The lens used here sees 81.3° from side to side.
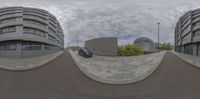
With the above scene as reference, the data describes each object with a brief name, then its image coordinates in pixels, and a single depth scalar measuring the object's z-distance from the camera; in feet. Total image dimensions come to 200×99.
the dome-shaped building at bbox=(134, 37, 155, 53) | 146.92
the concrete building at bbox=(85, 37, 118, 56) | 57.63
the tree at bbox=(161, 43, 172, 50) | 166.34
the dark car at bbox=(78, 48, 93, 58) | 54.80
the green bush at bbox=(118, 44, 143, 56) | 93.48
